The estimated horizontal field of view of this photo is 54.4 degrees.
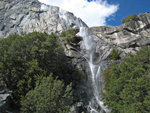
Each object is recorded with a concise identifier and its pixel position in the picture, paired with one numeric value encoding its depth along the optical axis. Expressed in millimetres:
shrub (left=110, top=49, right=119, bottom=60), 30308
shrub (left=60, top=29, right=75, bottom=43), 34450
